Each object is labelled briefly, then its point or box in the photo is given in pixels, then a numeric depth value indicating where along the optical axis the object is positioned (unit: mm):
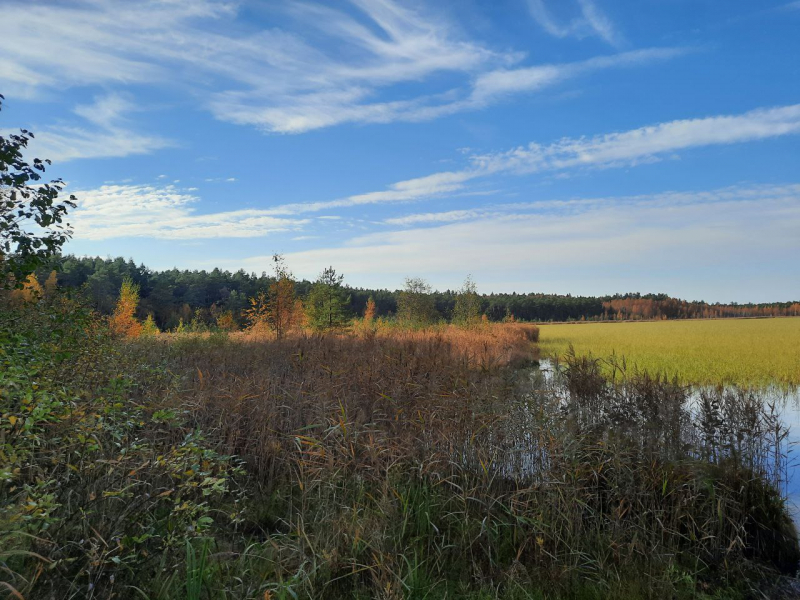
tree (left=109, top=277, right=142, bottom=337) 35050
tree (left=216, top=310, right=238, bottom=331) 39069
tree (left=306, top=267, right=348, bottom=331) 26359
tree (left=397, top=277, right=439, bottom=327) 35844
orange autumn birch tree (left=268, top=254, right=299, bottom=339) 22231
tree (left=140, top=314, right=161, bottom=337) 33453
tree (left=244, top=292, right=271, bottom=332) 24469
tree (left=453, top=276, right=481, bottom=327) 31938
